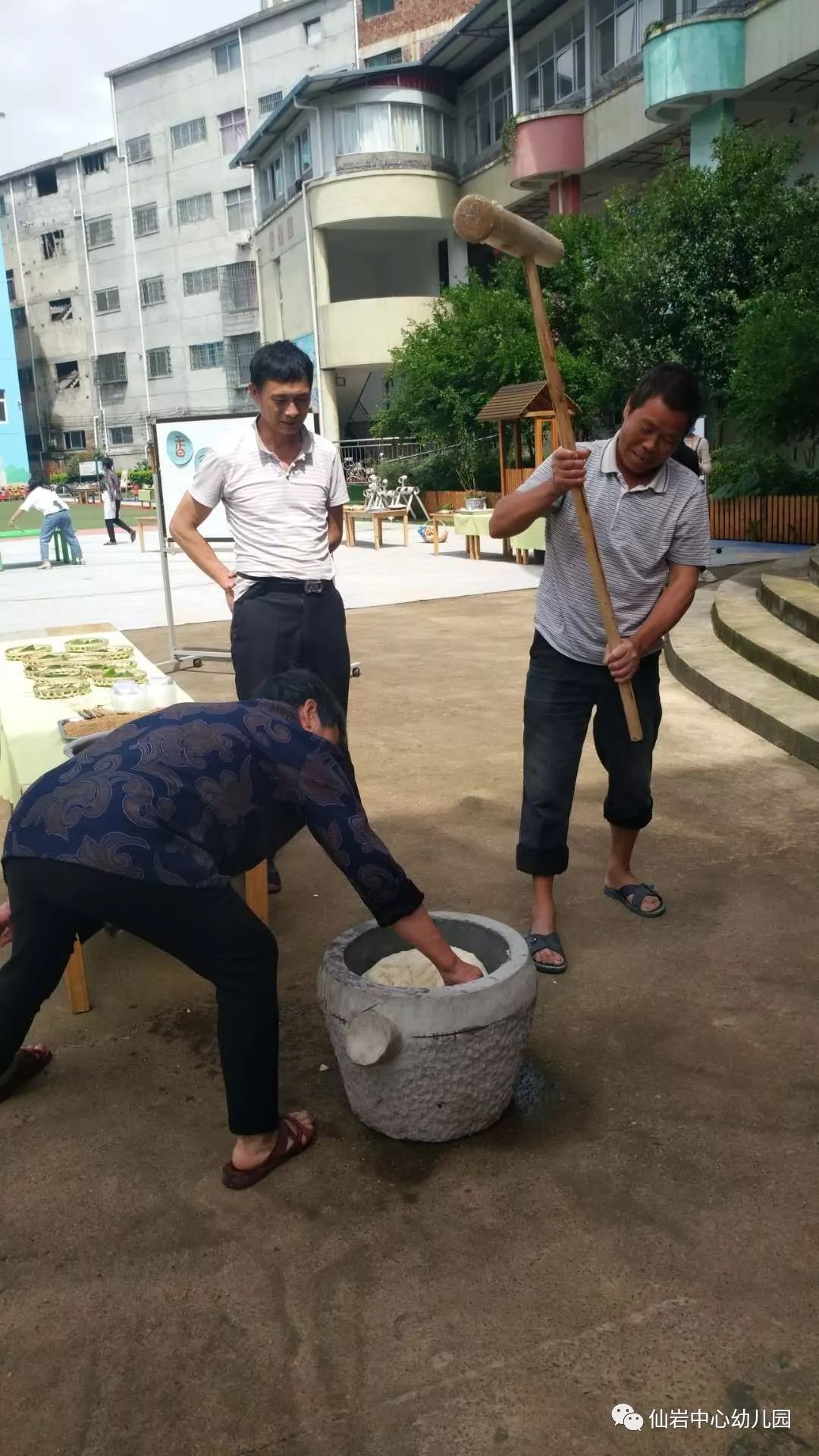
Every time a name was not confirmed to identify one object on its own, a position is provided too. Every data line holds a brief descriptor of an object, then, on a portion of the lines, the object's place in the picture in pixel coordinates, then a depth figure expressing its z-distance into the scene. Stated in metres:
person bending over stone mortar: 2.23
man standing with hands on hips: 3.80
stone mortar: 2.41
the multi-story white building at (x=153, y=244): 40.25
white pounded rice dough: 2.75
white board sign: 8.49
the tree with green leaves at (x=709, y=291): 14.13
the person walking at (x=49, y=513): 17.19
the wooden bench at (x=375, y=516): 18.70
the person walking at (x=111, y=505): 21.84
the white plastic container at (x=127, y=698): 4.12
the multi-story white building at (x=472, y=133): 17.58
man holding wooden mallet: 3.08
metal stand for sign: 8.65
